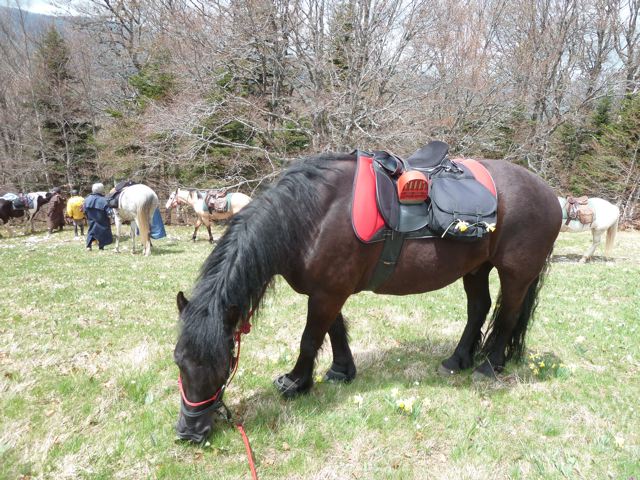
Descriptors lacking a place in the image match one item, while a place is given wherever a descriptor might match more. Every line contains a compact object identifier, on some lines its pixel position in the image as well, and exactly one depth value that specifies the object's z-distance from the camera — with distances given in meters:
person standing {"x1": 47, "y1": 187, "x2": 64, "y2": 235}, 15.80
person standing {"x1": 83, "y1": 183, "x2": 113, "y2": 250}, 11.46
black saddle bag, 2.83
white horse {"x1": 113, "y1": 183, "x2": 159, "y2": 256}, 10.72
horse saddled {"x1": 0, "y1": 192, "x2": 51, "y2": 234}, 15.15
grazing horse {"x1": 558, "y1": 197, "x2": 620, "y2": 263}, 11.24
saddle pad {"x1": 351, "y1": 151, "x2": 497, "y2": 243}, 2.70
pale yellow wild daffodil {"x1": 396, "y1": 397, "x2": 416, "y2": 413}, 2.78
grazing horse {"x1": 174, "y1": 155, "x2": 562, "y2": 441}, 2.34
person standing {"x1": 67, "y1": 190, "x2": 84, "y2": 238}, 14.64
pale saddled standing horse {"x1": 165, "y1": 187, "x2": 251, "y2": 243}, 13.24
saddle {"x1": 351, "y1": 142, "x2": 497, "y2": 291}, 2.75
